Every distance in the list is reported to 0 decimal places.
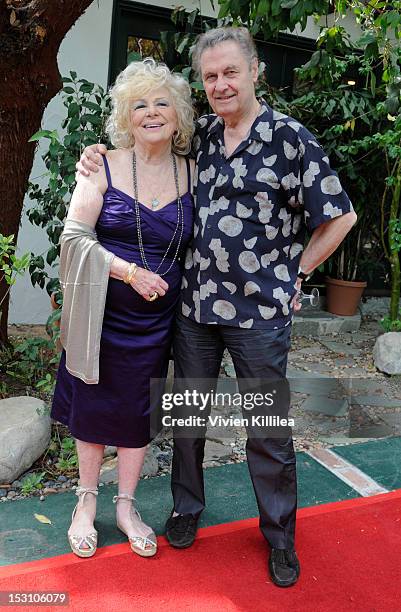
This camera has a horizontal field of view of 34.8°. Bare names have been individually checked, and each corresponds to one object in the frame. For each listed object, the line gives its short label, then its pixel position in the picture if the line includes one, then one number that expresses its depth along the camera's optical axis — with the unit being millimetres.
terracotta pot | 5660
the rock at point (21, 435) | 2744
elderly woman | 2127
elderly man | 2064
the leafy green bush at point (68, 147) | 3199
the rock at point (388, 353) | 4543
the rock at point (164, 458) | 3033
